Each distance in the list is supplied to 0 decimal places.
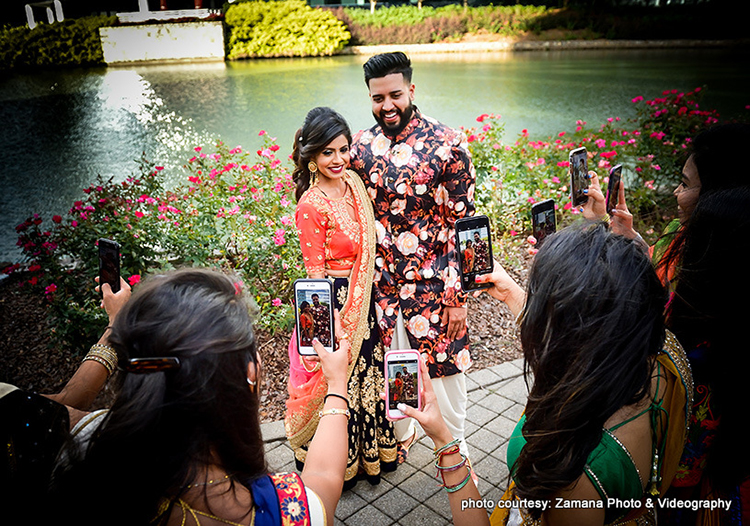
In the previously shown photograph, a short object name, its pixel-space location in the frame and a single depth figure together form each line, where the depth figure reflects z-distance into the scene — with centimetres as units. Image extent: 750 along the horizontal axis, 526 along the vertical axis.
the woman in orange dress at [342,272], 238
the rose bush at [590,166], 525
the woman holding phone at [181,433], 100
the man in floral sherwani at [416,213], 248
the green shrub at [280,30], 1523
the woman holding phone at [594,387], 113
